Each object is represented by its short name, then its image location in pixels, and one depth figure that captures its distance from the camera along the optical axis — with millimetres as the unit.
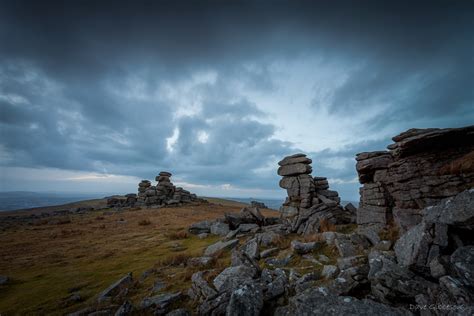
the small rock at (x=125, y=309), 7328
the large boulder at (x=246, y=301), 6387
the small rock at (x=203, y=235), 21473
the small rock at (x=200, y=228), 23797
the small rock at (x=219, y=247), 14853
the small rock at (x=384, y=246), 10062
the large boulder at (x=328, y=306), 5727
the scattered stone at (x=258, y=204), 61194
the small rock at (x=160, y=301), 7955
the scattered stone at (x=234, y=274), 8898
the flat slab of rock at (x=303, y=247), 12148
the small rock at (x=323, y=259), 10614
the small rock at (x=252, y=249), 12766
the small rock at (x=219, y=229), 21936
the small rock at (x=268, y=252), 12779
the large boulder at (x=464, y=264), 5621
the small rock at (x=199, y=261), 12482
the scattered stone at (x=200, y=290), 8180
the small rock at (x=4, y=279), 12280
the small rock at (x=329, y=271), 8484
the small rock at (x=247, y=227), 20828
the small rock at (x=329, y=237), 12667
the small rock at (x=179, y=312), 7180
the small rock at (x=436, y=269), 6174
